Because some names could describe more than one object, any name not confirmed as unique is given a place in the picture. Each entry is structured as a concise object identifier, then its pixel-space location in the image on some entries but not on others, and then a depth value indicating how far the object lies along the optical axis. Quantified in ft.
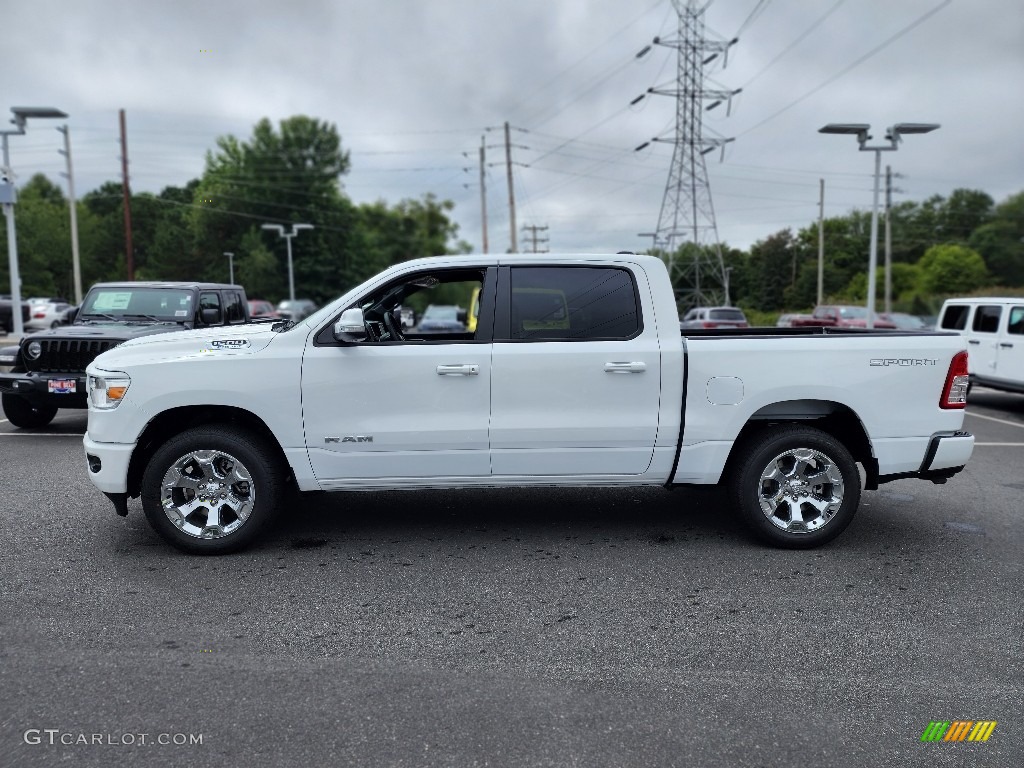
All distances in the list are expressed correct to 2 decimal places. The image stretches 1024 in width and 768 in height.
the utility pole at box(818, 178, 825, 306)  186.99
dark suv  31.04
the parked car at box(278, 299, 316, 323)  150.87
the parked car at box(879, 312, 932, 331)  102.02
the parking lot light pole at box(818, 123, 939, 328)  71.41
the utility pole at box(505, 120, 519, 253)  146.83
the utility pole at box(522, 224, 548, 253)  265.24
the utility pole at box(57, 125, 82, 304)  115.55
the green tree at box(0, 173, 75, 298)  228.63
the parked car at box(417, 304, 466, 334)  83.93
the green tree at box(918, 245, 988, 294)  272.10
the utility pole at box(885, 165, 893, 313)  155.61
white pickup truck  17.04
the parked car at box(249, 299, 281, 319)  127.75
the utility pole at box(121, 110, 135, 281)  131.03
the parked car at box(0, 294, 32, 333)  108.12
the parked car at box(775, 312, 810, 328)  104.37
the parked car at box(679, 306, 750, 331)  98.60
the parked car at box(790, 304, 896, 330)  90.44
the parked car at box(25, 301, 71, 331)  115.63
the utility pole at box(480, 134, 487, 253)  179.42
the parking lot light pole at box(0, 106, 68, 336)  72.18
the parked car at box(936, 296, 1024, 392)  42.14
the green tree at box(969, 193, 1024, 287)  274.16
